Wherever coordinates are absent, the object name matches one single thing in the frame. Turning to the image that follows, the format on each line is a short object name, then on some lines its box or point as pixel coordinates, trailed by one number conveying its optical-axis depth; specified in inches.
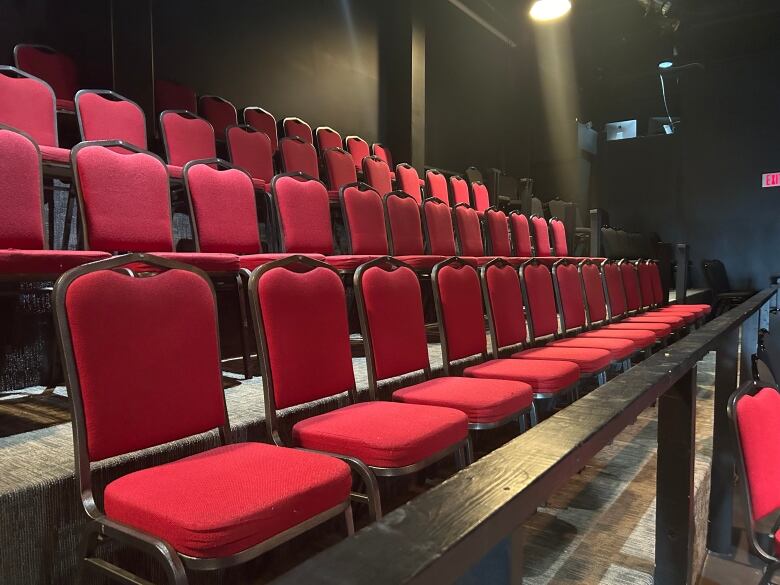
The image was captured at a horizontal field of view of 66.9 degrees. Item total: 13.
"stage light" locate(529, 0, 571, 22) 210.1
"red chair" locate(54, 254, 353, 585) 28.2
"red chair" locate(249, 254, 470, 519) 40.6
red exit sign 252.1
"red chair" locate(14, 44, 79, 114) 102.5
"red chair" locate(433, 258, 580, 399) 63.3
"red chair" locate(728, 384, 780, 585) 48.7
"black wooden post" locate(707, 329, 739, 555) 64.3
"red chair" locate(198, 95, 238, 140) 130.8
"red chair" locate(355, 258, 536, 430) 52.2
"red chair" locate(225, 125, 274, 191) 108.4
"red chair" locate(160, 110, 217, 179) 99.7
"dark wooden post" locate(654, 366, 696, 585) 37.9
